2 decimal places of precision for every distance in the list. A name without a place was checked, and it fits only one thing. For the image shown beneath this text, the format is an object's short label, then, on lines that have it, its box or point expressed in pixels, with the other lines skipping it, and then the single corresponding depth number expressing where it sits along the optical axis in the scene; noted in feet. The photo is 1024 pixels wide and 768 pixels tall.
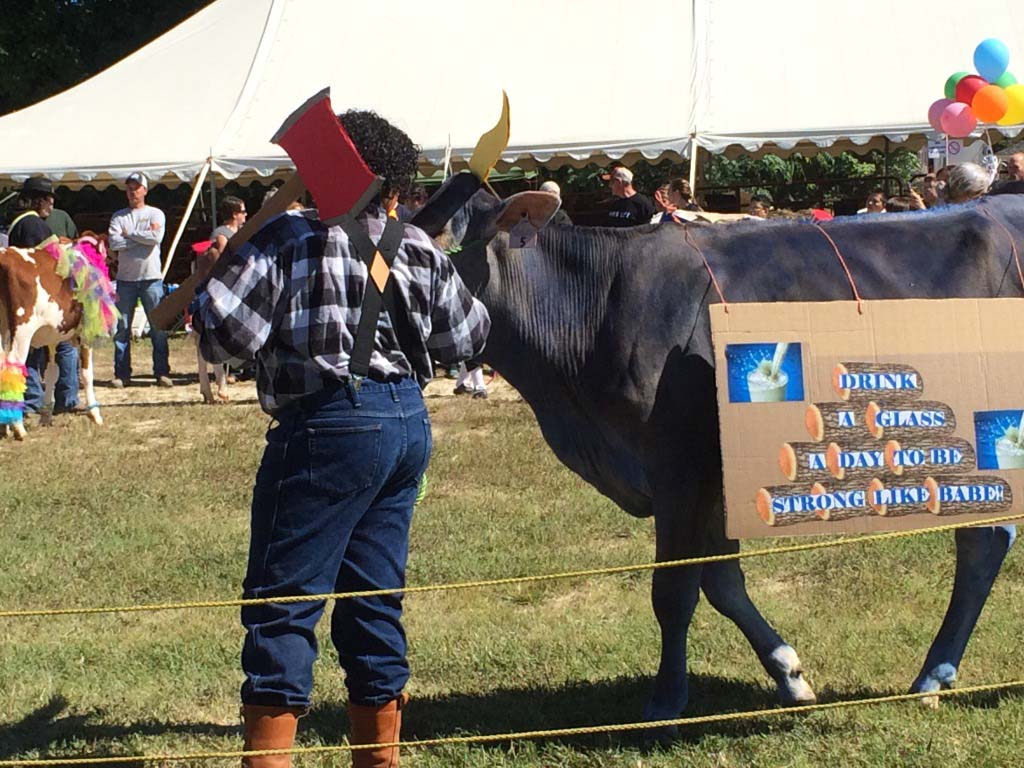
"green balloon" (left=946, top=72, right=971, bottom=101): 40.52
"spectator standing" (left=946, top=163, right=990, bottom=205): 23.62
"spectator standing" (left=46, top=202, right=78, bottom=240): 40.91
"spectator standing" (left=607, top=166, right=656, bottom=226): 40.63
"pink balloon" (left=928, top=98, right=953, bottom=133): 39.09
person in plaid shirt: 11.10
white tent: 49.39
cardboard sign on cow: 13.67
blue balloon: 39.40
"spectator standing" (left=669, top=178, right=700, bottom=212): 40.52
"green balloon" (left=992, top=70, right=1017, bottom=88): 38.81
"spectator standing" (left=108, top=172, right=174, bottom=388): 45.44
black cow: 14.53
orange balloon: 36.70
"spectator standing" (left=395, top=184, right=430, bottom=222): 22.17
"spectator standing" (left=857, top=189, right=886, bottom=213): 41.22
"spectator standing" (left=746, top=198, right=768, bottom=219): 41.47
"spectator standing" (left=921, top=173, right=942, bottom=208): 37.73
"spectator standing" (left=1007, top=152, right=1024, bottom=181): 31.37
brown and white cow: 34.83
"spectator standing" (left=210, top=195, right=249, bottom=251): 40.45
